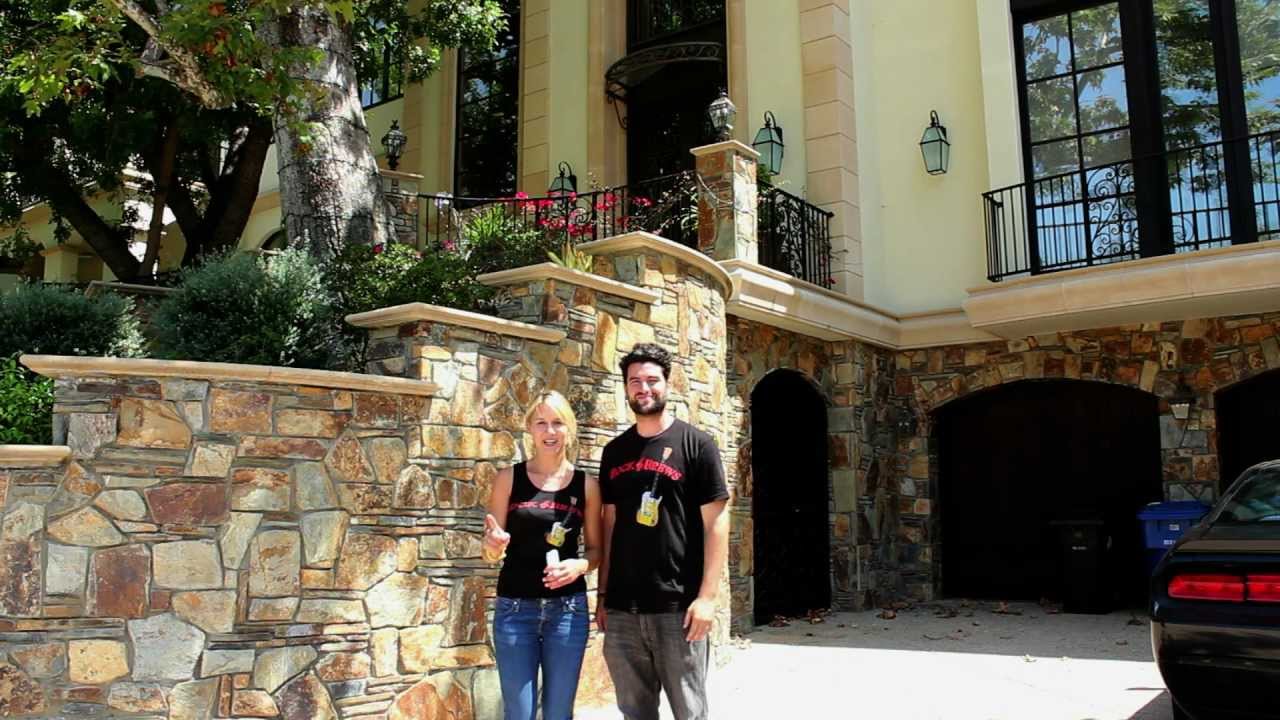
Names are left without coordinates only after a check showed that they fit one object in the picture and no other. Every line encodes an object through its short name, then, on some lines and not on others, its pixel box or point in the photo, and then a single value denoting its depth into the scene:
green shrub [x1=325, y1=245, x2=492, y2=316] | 7.00
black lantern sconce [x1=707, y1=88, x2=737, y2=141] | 10.44
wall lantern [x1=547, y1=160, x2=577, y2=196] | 13.58
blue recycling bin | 10.15
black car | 4.00
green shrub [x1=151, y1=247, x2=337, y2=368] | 6.69
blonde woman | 4.07
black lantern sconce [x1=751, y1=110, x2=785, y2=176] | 11.91
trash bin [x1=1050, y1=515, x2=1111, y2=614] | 10.88
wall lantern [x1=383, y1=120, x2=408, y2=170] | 12.71
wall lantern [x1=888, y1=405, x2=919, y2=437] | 12.41
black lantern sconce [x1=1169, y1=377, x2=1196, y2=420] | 10.92
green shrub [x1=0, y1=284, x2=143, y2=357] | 6.68
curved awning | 12.88
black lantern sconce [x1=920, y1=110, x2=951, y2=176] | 11.95
